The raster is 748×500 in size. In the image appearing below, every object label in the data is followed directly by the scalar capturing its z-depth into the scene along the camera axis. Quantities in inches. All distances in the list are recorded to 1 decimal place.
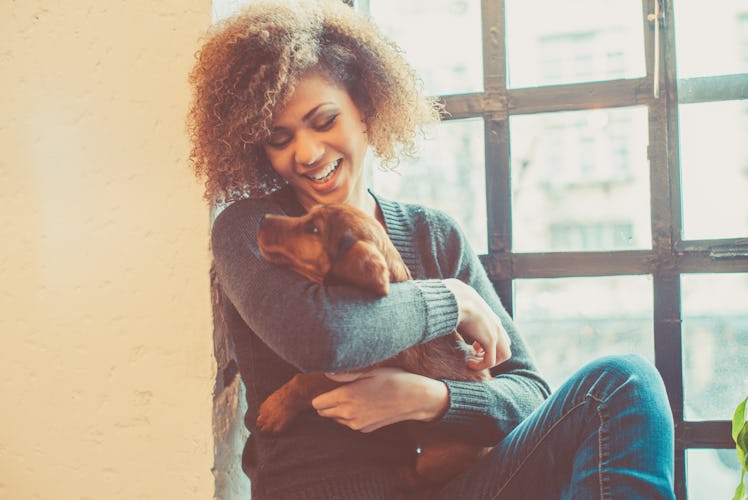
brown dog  46.2
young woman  44.4
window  71.8
